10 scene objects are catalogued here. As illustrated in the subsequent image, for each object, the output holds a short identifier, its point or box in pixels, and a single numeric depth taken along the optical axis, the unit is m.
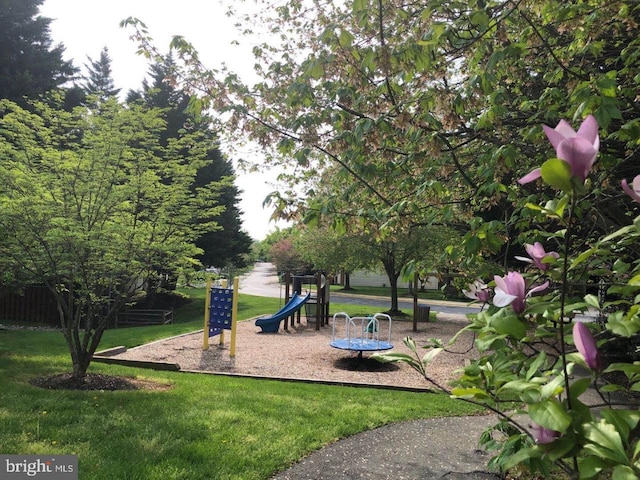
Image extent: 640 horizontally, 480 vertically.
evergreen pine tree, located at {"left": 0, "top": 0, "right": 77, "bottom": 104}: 17.11
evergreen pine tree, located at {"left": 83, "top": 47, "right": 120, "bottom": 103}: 31.94
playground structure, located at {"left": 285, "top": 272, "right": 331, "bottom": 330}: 14.86
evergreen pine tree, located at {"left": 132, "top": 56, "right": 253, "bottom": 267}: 21.38
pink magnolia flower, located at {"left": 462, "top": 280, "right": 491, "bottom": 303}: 1.90
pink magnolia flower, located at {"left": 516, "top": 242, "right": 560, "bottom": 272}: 1.42
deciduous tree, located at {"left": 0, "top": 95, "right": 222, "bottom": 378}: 6.07
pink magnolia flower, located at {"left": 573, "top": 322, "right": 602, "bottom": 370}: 1.07
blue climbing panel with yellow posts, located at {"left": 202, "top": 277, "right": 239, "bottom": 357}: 10.40
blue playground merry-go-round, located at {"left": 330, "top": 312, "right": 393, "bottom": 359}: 9.05
